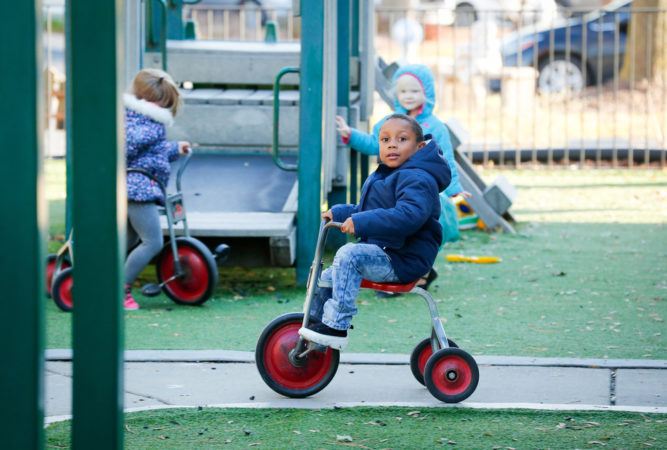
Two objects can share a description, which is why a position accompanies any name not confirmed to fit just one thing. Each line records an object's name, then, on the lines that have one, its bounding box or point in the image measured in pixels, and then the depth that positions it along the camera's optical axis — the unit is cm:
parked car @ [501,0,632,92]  4235
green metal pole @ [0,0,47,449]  568
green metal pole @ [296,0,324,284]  1510
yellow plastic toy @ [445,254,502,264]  1852
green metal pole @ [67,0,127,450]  610
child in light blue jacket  1521
